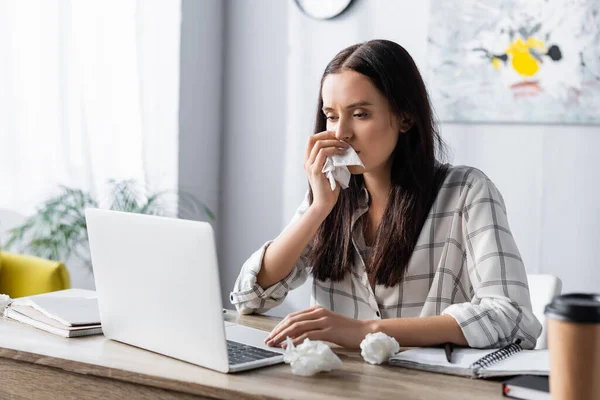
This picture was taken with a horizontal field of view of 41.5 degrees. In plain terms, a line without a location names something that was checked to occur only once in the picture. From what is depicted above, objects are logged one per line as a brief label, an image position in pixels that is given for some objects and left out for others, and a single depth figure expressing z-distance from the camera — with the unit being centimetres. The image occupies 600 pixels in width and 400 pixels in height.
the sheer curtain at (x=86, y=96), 323
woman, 171
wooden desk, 113
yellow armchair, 278
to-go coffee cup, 96
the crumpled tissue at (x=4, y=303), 171
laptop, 121
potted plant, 324
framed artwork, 297
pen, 129
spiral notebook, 121
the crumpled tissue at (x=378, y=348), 129
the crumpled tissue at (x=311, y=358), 120
